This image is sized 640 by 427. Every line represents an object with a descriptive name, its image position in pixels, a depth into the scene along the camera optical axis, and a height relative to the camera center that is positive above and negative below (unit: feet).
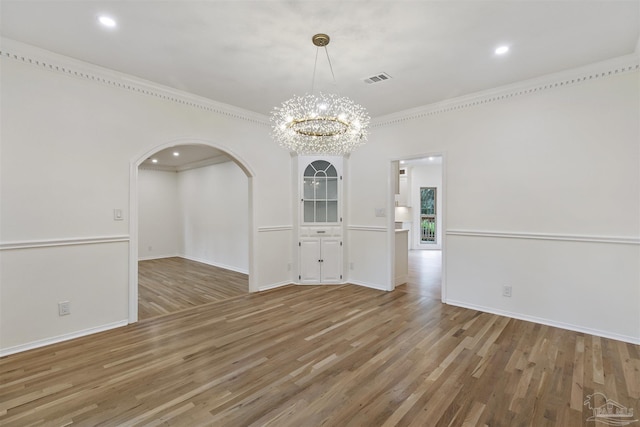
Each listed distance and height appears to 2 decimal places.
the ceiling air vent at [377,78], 11.48 +5.25
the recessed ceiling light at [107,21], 8.18 +5.30
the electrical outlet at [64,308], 10.27 -3.32
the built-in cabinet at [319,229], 17.76 -1.02
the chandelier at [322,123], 9.41 +2.87
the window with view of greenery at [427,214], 34.68 -0.23
